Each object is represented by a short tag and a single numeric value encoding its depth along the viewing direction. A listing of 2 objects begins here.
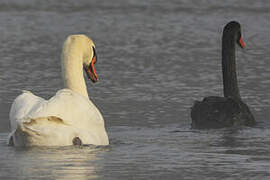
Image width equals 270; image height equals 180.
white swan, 16.77
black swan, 20.95
